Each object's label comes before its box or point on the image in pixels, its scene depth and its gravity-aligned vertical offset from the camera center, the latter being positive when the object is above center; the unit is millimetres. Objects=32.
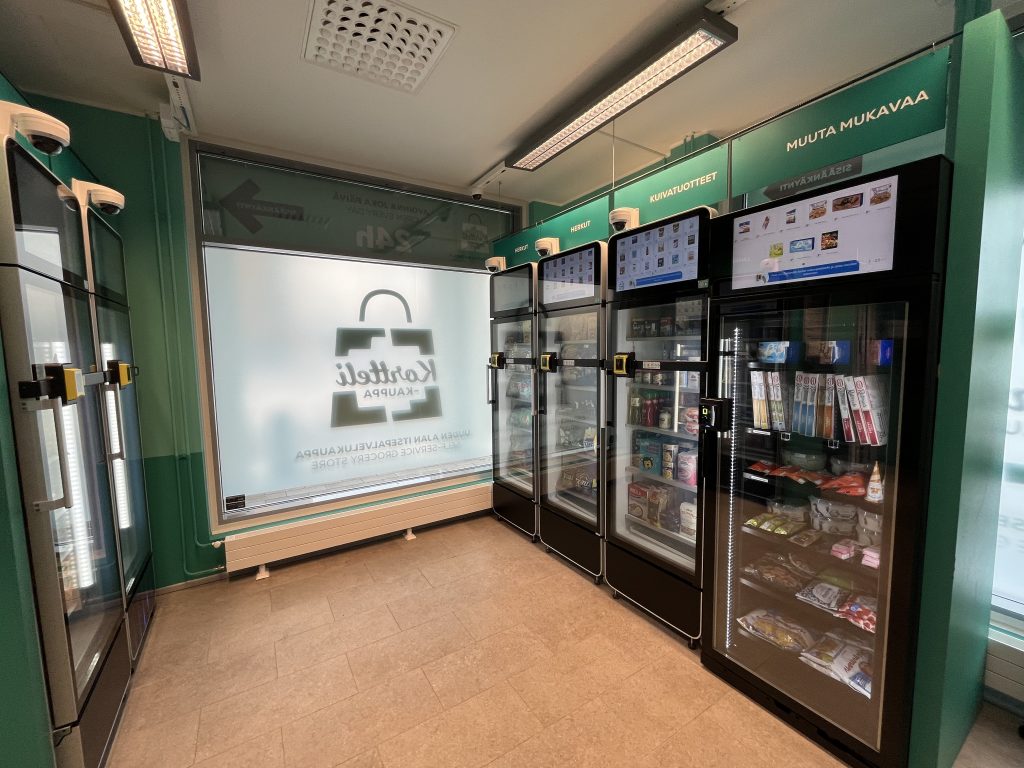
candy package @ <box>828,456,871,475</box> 1845 -566
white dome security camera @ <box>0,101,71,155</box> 1391 +805
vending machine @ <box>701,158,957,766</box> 1479 -482
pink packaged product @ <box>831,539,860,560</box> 1800 -915
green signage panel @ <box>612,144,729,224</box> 2234 +928
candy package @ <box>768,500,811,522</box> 2021 -831
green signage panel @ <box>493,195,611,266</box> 3119 +958
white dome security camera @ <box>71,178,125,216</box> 2070 +817
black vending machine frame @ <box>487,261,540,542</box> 3512 -1150
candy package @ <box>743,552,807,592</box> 2014 -1158
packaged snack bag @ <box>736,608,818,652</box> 1987 -1429
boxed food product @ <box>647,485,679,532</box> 2750 -1076
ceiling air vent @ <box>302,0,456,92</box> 1953 +1583
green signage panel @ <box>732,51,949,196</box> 1524 +897
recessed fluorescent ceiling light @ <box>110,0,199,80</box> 1769 +1453
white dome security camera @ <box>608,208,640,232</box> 2661 +811
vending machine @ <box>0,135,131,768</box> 1393 -371
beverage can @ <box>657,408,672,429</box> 2654 -491
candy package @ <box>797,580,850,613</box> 1854 -1164
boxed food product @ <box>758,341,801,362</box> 1952 -46
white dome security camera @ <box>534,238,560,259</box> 3379 +812
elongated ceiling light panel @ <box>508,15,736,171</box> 1991 +1488
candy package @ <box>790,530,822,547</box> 1949 -933
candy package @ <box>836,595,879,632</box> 1712 -1144
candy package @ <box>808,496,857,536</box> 1857 -804
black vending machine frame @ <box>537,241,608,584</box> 2799 -1332
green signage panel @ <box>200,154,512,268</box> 3195 +1154
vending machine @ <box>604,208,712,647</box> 2242 -463
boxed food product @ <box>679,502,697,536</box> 2559 -1090
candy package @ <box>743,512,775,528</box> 2064 -887
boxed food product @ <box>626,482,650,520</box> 2840 -1081
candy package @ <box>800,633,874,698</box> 1754 -1419
